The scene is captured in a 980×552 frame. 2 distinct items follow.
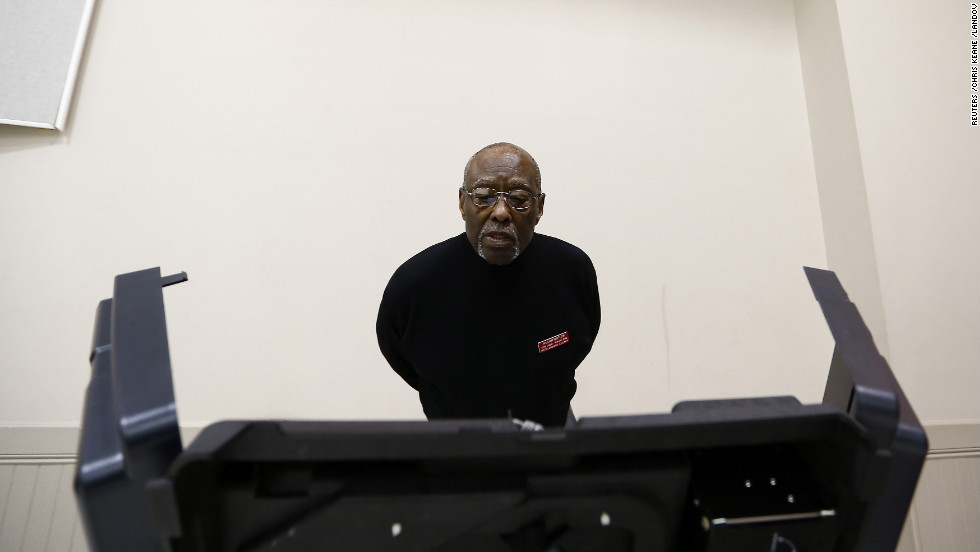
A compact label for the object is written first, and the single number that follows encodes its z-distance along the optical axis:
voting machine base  0.43
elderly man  1.28
